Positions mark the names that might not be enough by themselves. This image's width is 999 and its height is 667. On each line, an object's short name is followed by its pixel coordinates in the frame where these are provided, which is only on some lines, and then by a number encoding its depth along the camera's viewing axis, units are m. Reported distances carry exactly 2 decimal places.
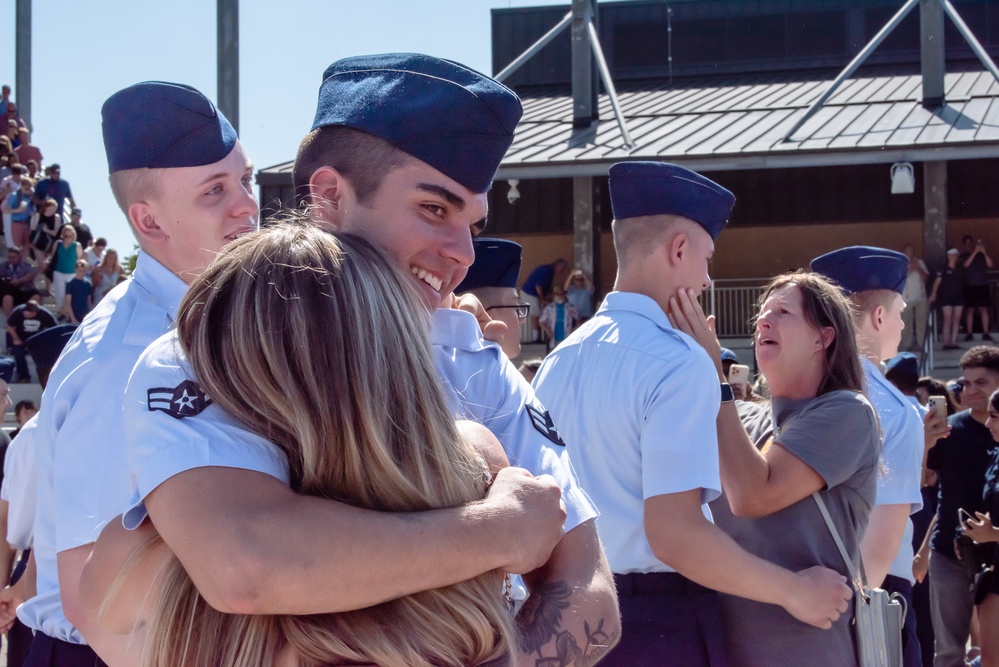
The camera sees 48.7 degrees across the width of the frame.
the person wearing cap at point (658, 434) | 2.80
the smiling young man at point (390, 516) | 1.29
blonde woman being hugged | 1.34
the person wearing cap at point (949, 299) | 16.36
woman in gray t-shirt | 3.01
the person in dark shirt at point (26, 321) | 13.12
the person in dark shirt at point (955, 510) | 6.67
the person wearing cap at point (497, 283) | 4.10
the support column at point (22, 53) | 20.22
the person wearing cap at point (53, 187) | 16.06
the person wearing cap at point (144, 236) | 2.13
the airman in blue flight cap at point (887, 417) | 3.96
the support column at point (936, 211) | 18.28
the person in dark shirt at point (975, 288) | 17.11
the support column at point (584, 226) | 18.78
